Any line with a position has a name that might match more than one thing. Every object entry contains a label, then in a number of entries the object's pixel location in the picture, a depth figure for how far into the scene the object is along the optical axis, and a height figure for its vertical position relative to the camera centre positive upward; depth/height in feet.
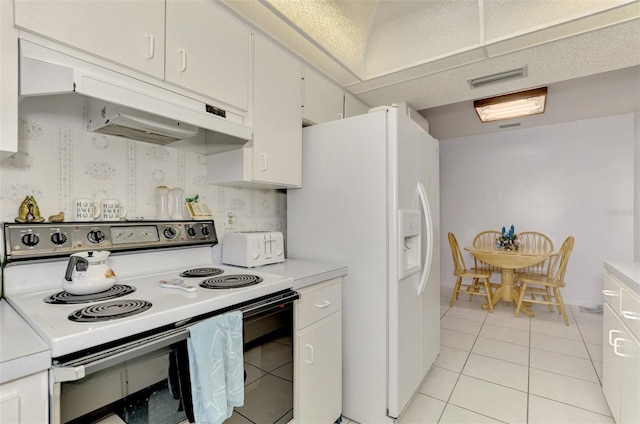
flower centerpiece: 13.55 -1.32
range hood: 3.41 +1.40
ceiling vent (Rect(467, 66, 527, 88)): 7.48 +3.24
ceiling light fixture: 9.87 +3.53
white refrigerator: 5.74 -0.55
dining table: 12.26 -1.96
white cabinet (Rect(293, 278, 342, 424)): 5.00 -2.36
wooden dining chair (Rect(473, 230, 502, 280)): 15.37 -1.49
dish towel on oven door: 3.45 -1.73
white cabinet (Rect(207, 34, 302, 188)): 5.87 +1.56
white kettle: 3.81 -0.74
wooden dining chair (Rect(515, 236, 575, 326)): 11.81 -2.64
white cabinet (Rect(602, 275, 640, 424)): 4.66 -2.41
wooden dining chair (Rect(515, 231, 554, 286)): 14.10 -1.57
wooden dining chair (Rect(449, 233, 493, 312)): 13.06 -2.68
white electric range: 2.87 -0.97
